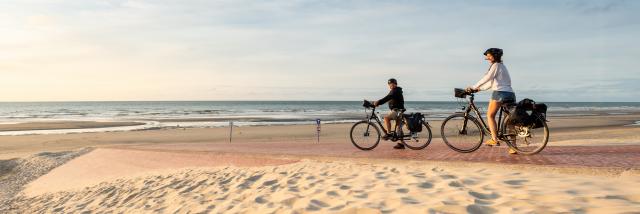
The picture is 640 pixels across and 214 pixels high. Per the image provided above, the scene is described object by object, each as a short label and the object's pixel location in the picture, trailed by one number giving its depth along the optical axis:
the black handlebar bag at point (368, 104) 9.62
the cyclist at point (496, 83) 7.46
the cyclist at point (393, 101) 9.25
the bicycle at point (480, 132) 7.53
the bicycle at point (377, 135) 9.44
